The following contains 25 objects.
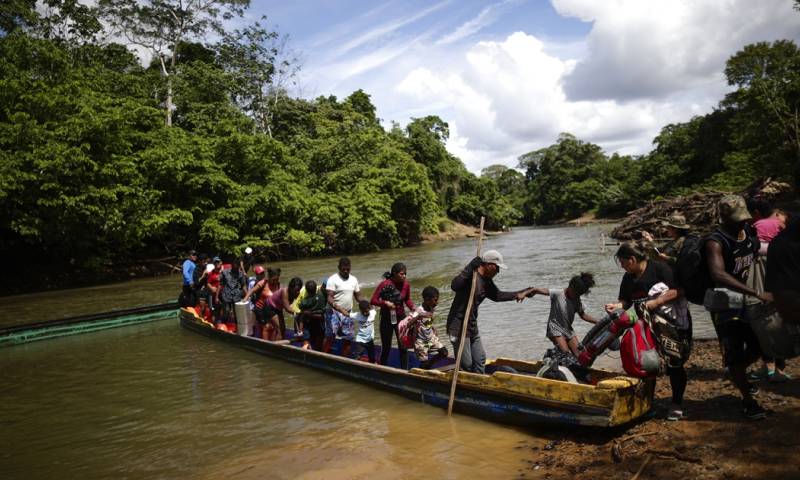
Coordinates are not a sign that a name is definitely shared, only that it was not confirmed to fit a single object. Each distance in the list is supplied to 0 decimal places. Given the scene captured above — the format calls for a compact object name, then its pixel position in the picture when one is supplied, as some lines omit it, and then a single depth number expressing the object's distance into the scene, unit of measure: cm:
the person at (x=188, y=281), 1284
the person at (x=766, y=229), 530
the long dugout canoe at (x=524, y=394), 461
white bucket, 1030
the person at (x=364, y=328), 746
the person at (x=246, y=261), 1106
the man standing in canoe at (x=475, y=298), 566
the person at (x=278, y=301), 864
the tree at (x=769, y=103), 2780
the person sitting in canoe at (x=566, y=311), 550
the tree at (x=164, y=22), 3356
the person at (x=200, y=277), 1235
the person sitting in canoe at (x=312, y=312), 836
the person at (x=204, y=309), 1303
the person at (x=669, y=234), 505
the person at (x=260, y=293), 982
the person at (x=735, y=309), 412
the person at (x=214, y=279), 1234
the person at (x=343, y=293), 779
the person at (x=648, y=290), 455
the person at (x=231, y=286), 1092
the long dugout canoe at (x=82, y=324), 1316
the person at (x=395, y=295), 707
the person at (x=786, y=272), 327
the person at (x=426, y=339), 641
